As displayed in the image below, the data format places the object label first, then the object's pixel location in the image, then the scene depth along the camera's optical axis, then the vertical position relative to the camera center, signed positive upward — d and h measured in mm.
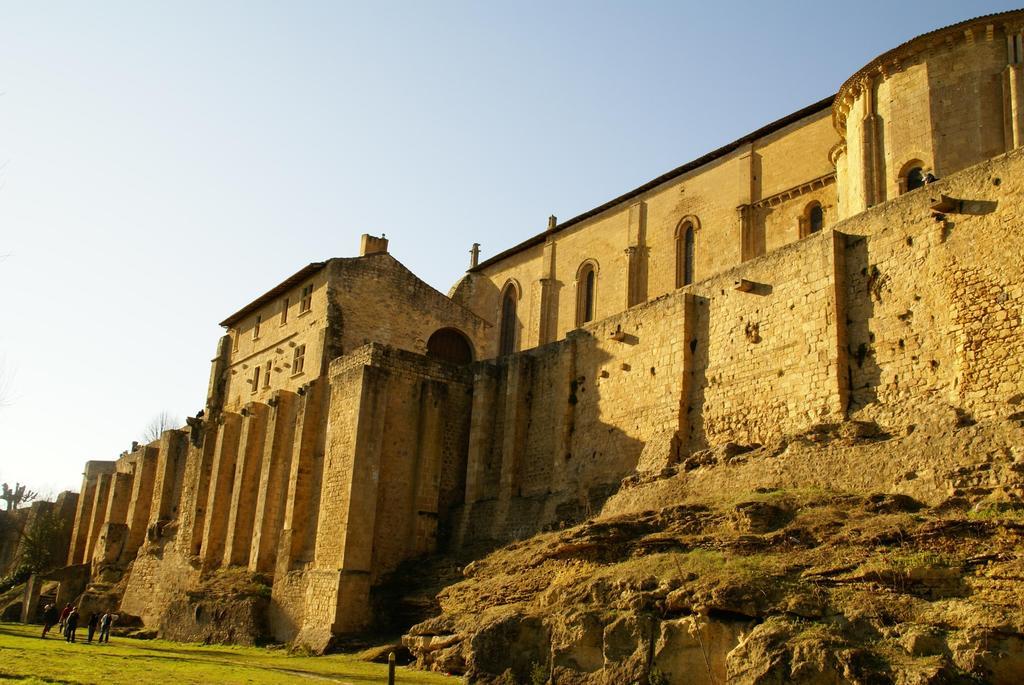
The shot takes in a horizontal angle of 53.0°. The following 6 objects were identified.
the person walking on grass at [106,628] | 27092 -887
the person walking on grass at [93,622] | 26830 -765
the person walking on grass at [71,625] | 26328 -853
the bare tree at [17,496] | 79388 +6800
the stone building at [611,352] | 18016 +6097
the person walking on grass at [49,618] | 29344 -805
